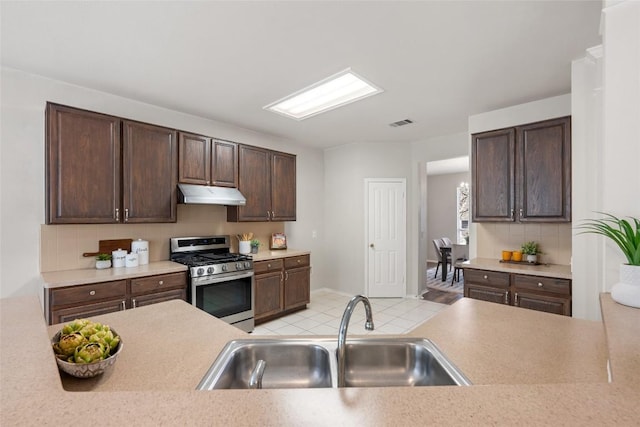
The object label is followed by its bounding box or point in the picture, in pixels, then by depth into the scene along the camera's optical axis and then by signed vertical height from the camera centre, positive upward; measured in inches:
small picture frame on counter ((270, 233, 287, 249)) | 179.5 -16.9
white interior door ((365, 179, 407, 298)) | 197.2 -16.1
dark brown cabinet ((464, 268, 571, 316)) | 107.0 -30.6
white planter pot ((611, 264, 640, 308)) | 51.1 -13.3
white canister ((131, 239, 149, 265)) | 123.6 -15.2
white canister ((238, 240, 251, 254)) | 159.3 -18.1
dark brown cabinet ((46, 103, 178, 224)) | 101.0 +17.1
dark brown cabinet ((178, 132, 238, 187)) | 133.2 +25.3
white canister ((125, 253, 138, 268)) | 119.1 -18.7
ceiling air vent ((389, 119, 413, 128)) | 154.9 +48.6
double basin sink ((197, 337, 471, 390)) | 48.7 -25.1
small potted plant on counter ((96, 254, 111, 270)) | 114.6 -18.5
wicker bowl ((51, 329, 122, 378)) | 36.1 -19.1
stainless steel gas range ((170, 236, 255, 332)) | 122.0 -28.6
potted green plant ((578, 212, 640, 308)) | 51.4 -8.8
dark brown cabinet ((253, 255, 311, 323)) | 148.6 -39.3
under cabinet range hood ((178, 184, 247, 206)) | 127.1 +8.5
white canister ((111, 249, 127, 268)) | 118.0 -17.7
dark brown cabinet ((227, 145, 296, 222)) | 155.2 +15.8
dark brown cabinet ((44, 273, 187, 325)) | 92.8 -28.7
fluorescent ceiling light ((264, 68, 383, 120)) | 111.2 +50.8
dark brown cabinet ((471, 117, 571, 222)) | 115.6 +16.8
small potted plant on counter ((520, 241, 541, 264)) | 129.2 -17.1
